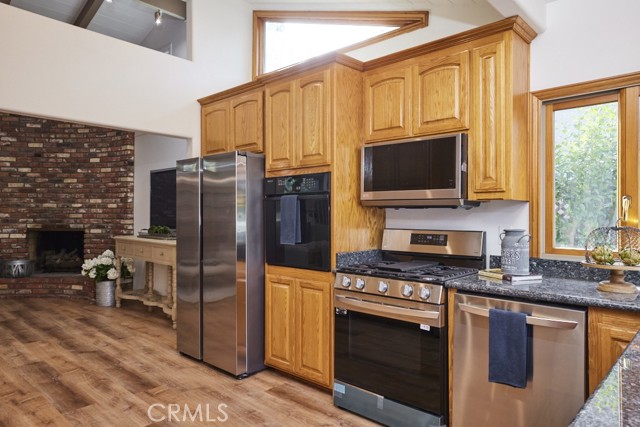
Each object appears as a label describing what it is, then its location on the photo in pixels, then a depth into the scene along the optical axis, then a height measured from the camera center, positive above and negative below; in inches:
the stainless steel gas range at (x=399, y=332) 92.7 -27.5
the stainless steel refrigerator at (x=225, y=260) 126.9 -14.2
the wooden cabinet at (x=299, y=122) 116.8 +27.2
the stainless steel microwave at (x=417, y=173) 102.3 +10.9
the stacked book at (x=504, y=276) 91.2 -13.5
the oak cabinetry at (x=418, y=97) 103.7 +30.8
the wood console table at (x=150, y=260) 189.0 -21.2
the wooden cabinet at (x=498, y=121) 97.3 +22.0
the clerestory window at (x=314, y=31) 135.2 +65.8
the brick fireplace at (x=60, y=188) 242.4 +15.2
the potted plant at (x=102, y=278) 224.4 -33.5
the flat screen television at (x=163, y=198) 225.9 +9.2
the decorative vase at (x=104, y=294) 225.5 -42.1
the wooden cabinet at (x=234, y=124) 139.6 +32.0
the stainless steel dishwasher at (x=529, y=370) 76.2 -29.7
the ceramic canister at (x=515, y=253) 96.5 -8.8
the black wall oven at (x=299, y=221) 116.1 -1.8
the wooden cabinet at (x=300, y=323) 115.4 -31.0
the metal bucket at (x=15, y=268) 240.2 -30.6
